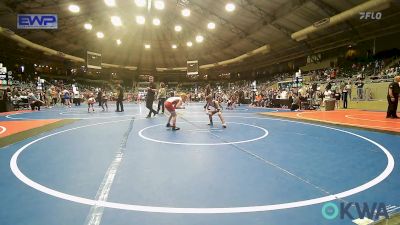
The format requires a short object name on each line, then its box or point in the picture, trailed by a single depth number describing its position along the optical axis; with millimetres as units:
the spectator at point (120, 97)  17966
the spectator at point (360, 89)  20234
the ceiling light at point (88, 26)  30766
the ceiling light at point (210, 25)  29986
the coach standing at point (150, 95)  14297
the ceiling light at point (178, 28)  35981
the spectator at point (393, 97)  11117
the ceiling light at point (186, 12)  27062
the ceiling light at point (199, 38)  36362
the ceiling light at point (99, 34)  37044
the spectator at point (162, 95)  15064
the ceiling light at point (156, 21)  33400
